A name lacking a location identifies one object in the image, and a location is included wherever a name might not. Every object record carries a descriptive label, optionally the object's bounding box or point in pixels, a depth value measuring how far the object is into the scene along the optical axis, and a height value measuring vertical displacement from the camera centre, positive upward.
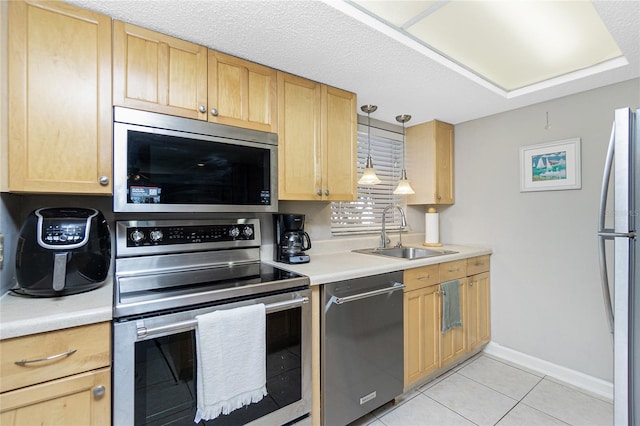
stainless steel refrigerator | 1.16 -0.24
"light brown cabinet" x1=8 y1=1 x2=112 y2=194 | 1.15 +0.49
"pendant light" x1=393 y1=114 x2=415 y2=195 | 2.54 +0.23
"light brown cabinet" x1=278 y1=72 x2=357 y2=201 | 1.82 +0.49
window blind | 2.56 +0.18
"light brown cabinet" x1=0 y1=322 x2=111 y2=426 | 0.88 -0.53
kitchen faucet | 2.67 -0.20
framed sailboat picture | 2.19 +0.37
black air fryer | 1.07 -0.15
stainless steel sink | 2.48 -0.35
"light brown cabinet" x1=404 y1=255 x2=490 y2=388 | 1.97 -0.81
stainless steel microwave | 1.34 +0.25
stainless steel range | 1.06 -0.39
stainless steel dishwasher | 1.56 -0.77
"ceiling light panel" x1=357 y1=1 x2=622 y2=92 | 1.46 +1.03
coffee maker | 1.87 -0.16
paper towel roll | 2.88 -0.15
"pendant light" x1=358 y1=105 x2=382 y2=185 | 2.26 +0.29
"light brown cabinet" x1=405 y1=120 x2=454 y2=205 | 2.78 +0.51
